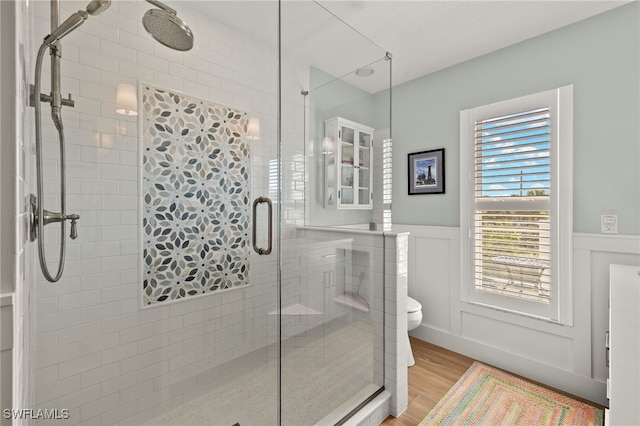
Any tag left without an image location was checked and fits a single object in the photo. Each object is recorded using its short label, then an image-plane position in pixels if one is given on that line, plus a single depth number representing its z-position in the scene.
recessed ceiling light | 1.92
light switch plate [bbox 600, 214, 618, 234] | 1.86
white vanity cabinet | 0.61
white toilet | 2.31
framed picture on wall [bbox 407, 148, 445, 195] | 2.67
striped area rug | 1.74
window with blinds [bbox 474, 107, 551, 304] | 2.12
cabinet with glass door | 1.76
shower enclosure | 1.30
